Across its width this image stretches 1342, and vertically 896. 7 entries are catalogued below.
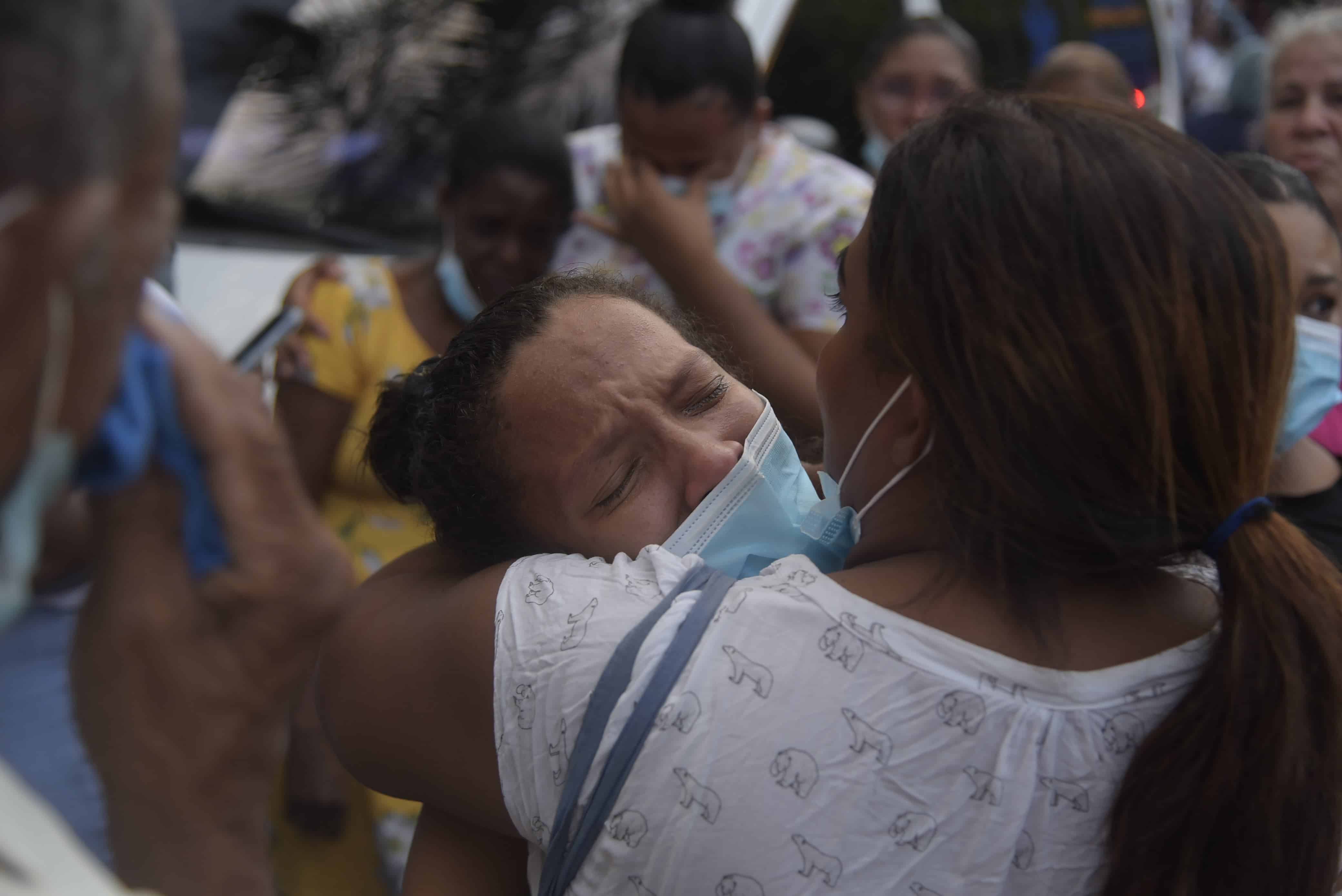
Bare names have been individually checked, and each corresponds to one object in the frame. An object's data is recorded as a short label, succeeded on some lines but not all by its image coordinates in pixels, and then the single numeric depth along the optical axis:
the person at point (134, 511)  0.63
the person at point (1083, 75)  4.22
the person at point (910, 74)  4.27
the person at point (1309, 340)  2.12
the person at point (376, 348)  2.35
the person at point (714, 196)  2.74
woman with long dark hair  1.14
